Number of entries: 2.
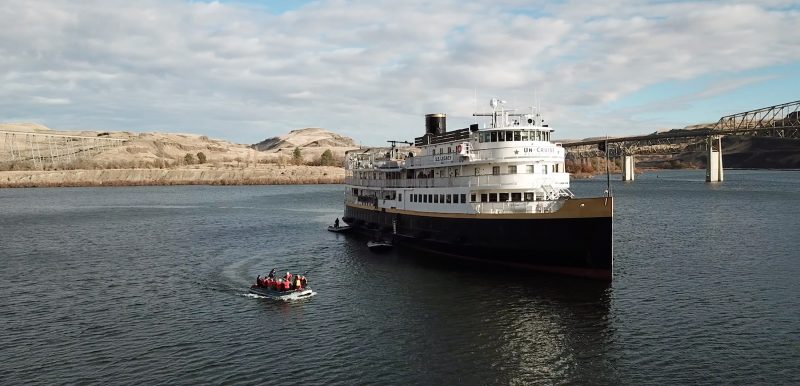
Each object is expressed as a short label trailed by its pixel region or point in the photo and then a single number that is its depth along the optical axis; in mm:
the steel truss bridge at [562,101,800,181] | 184250
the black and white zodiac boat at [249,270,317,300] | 42031
